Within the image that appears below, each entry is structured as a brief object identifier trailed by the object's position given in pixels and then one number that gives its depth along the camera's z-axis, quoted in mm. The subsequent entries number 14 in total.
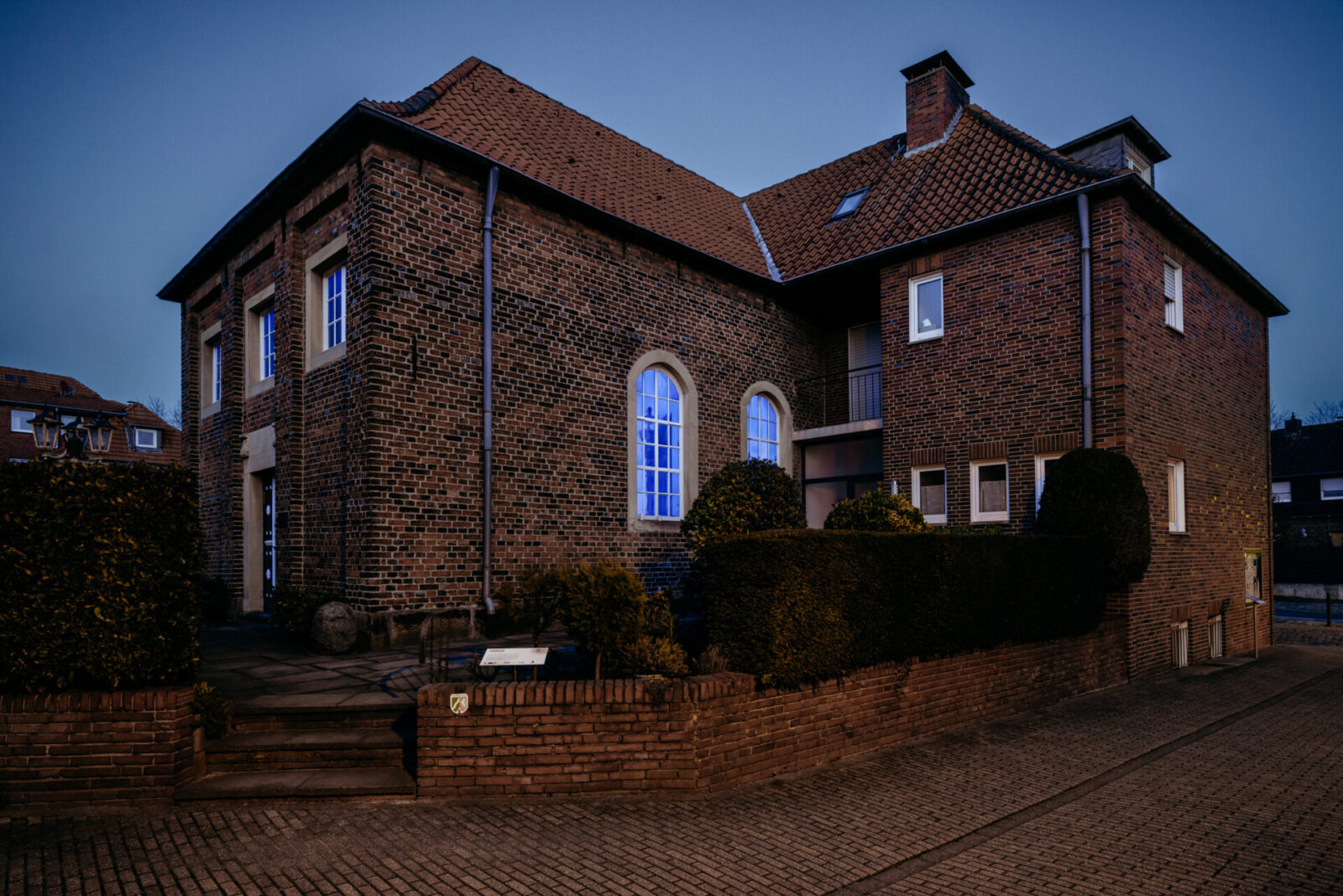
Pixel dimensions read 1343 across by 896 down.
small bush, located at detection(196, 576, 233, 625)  12812
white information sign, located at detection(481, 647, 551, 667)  5758
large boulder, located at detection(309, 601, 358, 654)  8844
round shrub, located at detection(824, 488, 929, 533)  10242
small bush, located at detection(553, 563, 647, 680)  6148
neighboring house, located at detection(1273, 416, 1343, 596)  32812
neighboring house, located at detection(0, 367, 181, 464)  40094
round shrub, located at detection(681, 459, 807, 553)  9305
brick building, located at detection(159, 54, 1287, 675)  10125
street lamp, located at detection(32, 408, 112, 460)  9227
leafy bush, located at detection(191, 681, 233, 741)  5891
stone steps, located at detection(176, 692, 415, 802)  5445
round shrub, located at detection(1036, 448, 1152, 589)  10477
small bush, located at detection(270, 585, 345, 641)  9602
